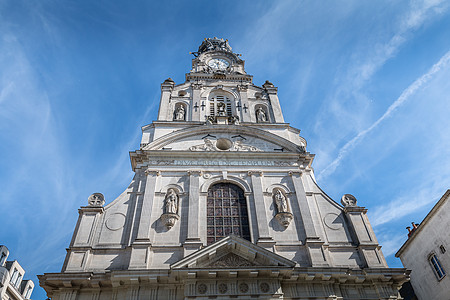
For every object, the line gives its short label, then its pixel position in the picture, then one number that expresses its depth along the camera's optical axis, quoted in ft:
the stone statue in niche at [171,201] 50.85
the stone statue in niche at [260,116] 73.38
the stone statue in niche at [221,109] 74.59
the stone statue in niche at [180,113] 71.96
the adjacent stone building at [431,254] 61.87
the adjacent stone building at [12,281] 81.36
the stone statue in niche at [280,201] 52.20
